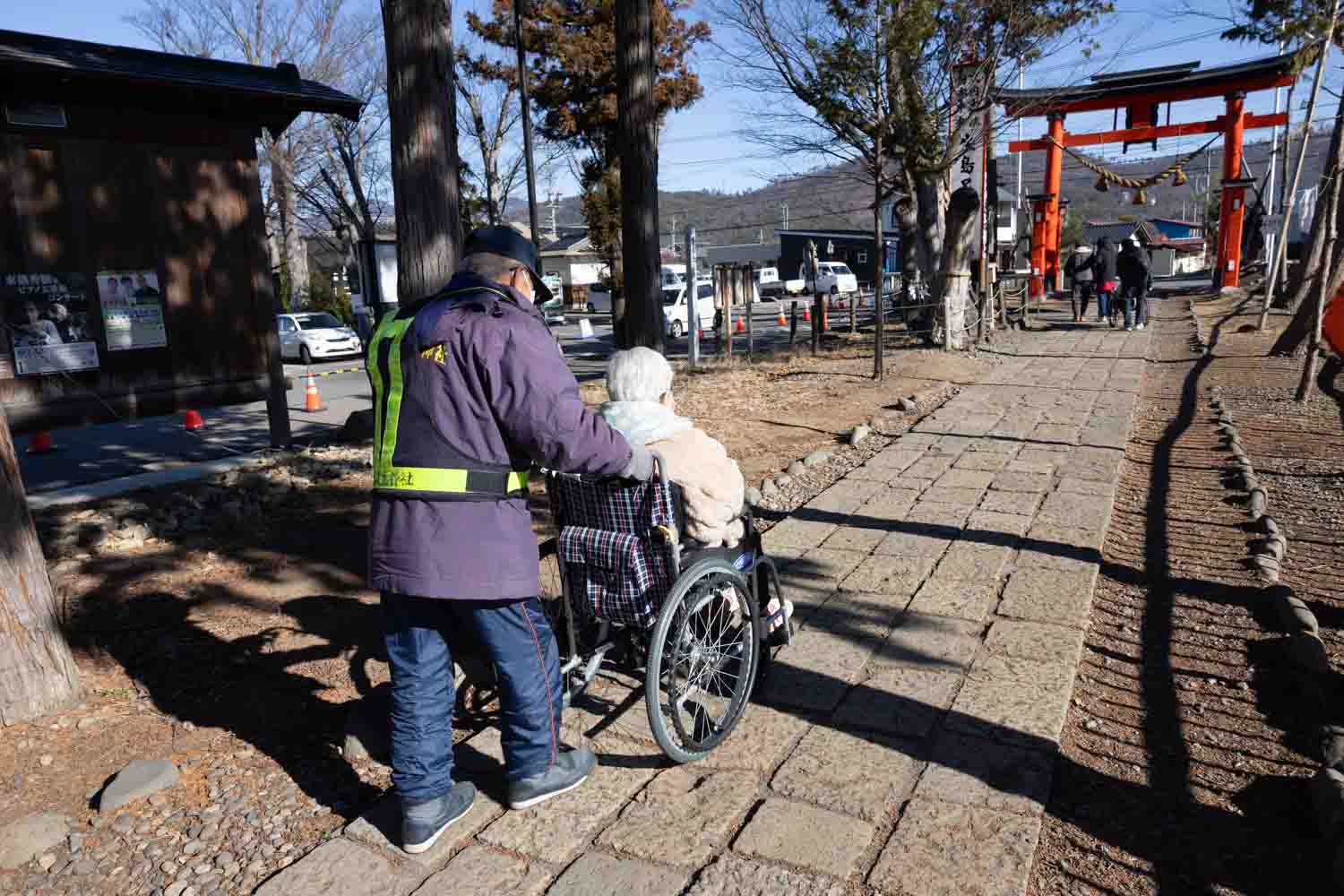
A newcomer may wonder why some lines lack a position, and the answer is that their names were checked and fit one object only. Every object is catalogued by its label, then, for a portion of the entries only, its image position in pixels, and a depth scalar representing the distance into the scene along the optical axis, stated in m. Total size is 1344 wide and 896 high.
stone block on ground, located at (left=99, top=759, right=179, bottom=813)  2.77
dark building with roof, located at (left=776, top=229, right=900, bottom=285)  56.28
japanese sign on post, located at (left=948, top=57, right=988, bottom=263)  12.16
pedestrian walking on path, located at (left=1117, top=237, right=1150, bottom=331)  15.45
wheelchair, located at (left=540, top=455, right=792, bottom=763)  2.79
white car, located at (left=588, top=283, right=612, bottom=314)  38.40
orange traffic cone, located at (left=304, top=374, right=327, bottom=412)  13.11
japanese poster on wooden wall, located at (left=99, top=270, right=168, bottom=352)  6.66
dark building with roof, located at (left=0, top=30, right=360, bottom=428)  6.22
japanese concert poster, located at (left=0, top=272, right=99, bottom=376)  6.27
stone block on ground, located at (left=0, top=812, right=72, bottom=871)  2.53
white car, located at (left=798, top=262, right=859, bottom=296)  40.00
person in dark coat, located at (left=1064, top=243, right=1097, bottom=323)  18.08
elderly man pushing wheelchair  2.34
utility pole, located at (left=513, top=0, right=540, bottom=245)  17.33
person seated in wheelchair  3.02
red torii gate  22.30
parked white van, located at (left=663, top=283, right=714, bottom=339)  24.50
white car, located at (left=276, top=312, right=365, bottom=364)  21.62
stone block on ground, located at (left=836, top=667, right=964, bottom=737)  3.12
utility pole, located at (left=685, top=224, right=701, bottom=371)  14.99
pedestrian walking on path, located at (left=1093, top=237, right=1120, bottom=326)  16.75
